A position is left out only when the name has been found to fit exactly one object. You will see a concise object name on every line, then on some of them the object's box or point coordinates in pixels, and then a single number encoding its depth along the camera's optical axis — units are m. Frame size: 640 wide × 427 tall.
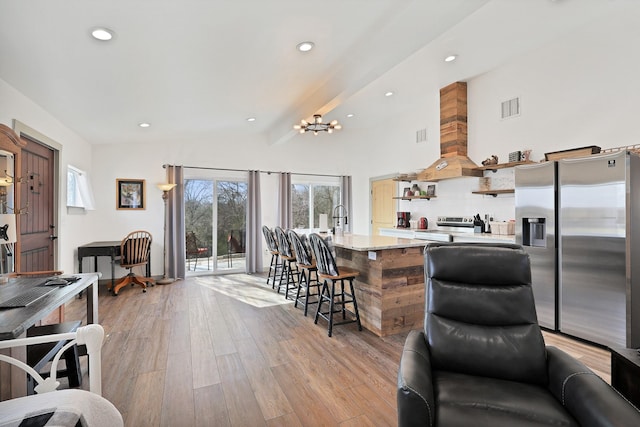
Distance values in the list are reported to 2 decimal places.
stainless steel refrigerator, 2.86
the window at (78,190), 4.61
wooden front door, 3.42
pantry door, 6.99
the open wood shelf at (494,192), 4.57
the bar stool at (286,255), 4.78
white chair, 1.11
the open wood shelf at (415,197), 5.93
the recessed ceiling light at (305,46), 3.01
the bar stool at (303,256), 4.07
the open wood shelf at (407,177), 6.02
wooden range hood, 5.17
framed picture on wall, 5.75
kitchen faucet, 7.50
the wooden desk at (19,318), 1.41
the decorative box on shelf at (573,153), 3.52
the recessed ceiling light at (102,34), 2.24
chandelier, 4.65
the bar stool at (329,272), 3.29
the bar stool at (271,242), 5.42
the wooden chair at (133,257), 5.08
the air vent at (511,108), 4.61
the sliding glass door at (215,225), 6.33
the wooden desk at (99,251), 4.81
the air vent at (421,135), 6.14
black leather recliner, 1.29
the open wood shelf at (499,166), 4.41
